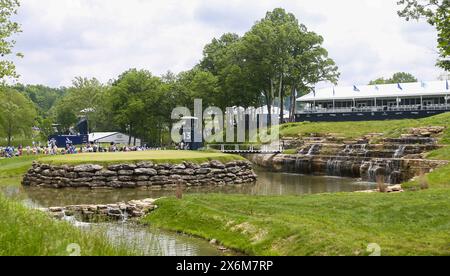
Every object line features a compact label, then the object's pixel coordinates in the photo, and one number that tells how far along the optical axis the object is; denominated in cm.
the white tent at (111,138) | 9375
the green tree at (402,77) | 14988
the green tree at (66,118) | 11375
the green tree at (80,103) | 11226
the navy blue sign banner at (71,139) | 8612
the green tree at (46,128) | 9994
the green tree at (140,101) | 7931
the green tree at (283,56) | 7494
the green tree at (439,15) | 1312
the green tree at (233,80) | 7762
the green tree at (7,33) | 2767
